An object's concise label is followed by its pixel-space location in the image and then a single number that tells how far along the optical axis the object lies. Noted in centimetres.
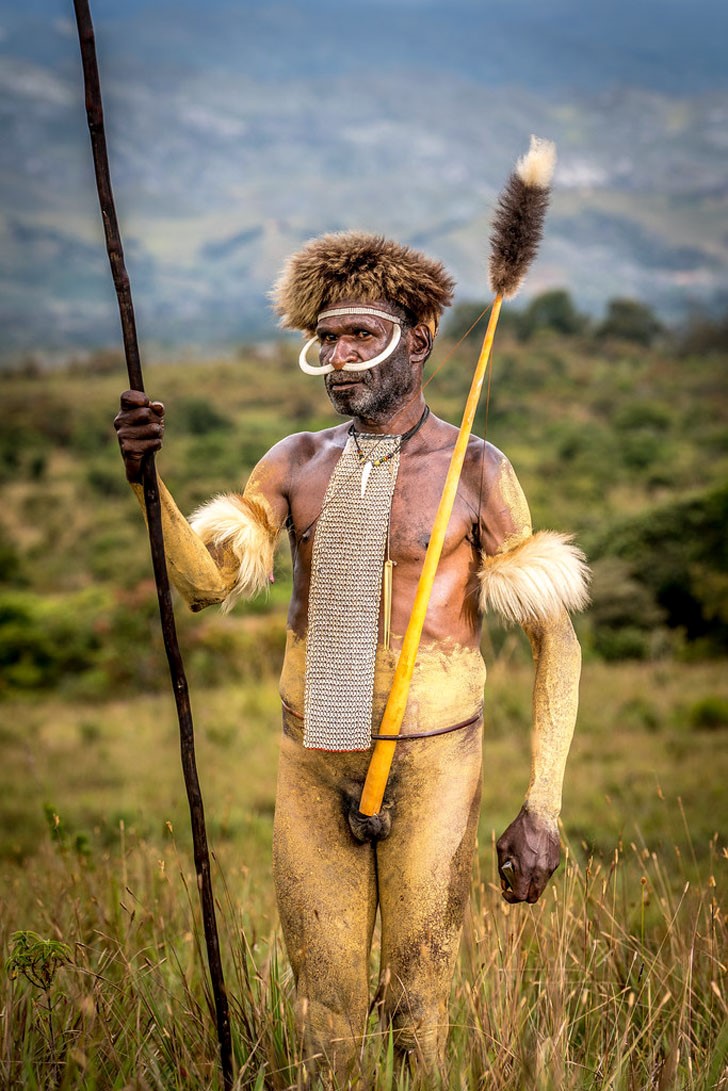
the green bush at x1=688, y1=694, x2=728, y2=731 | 952
